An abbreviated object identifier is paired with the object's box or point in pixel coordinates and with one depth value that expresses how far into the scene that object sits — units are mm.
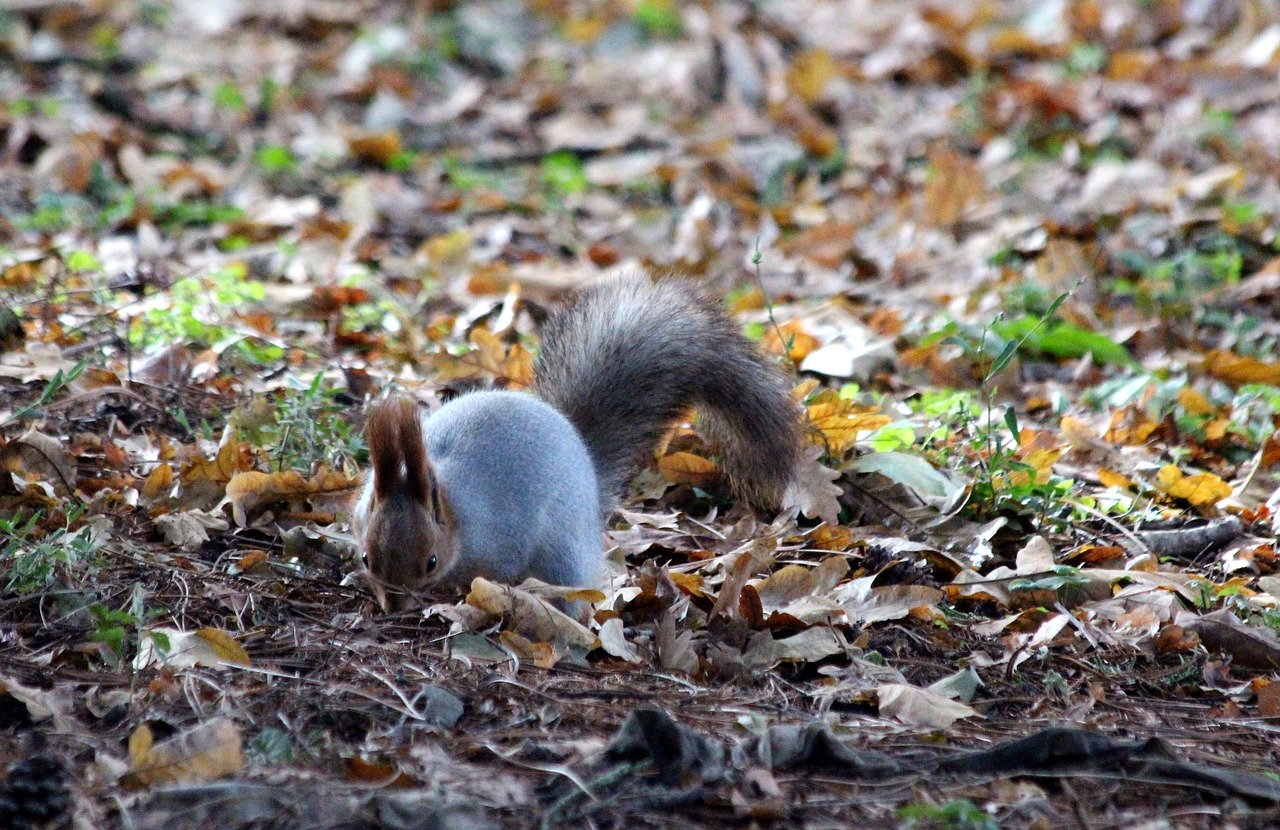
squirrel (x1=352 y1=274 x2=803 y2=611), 5355
